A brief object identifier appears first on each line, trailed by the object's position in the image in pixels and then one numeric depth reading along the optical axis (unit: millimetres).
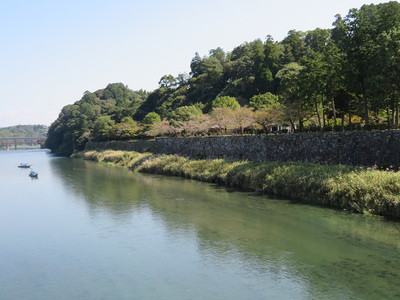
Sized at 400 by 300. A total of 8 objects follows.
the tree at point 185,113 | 65850
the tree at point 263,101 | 53134
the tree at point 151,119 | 82288
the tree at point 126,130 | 84188
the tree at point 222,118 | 49969
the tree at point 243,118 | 47372
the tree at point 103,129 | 92500
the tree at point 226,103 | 61456
